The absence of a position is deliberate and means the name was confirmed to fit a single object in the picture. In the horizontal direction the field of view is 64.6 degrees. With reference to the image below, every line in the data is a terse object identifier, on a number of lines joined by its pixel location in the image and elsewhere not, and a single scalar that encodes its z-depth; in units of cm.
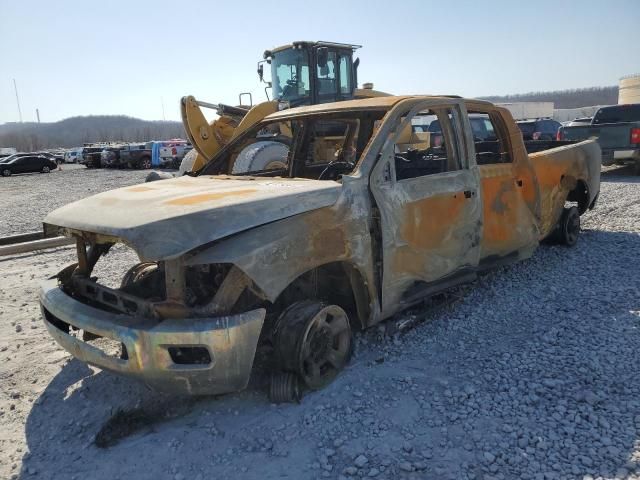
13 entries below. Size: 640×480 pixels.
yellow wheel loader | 935
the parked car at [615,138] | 1177
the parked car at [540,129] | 1706
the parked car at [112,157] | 3131
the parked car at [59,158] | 4644
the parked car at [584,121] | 1619
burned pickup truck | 273
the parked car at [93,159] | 3325
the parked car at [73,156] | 4541
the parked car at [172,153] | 2930
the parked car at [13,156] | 3338
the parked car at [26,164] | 3234
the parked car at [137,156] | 3039
